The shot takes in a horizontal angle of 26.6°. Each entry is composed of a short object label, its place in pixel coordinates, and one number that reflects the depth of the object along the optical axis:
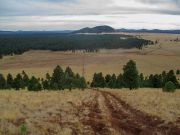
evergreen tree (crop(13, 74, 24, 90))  69.94
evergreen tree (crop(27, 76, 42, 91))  51.64
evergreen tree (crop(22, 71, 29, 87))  72.19
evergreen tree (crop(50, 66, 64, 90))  59.95
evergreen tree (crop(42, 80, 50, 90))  62.53
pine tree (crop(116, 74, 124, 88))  61.03
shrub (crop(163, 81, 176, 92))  40.74
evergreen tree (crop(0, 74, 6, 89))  67.55
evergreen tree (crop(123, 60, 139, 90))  53.91
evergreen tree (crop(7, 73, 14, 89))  70.72
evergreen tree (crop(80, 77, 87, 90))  56.79
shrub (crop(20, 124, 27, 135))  15.04
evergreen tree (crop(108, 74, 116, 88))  66.13
